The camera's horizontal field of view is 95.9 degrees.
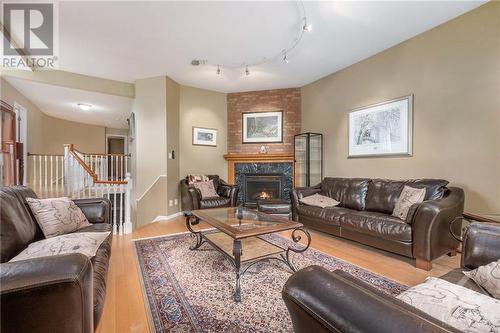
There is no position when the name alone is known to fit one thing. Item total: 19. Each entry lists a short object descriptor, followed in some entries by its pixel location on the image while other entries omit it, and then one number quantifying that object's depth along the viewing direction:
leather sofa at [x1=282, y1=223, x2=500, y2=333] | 0.50
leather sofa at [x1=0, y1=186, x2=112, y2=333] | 0.78
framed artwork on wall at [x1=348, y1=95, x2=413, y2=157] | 3.29
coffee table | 1.96
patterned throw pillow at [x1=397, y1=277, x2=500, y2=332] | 0.73
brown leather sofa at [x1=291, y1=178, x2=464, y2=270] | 2.28
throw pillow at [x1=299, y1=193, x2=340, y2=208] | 3.51
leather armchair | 4.16
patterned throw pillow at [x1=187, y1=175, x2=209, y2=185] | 4.64
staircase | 3.52
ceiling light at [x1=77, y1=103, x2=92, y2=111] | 5.55
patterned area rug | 1.53
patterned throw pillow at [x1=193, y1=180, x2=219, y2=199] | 4.44
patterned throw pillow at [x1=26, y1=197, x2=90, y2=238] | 1.80
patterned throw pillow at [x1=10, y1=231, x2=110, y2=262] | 1.40
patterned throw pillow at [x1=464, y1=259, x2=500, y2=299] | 1.04
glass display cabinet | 4.77
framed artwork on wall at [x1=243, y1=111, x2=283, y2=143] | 5.30
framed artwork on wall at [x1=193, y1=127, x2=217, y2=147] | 5.12
